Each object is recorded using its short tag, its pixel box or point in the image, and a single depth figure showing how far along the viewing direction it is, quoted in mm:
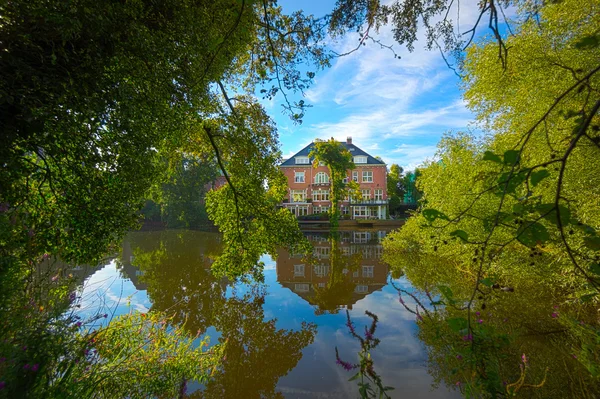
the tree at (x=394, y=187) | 41438
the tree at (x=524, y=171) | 1171
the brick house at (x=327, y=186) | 36750
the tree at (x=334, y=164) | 25391
